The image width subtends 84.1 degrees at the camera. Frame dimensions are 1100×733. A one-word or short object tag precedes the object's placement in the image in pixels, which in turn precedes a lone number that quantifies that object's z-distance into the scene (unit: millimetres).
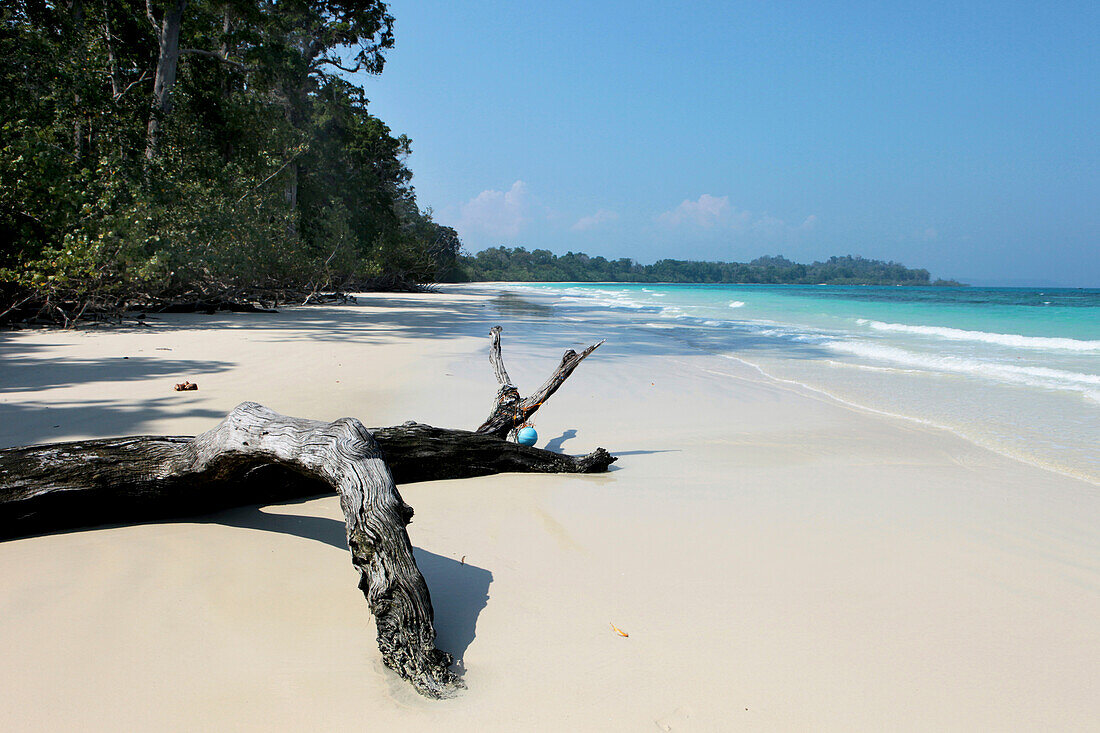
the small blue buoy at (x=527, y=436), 4594
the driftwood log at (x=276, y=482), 1965
